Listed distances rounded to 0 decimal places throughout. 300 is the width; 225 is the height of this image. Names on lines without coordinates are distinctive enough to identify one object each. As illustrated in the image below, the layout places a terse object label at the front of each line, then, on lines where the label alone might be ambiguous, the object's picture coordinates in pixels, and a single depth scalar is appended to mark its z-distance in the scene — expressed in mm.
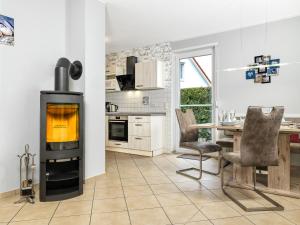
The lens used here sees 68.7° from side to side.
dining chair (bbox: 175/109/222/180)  3205
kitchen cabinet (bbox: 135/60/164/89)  5148
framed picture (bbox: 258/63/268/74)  4152
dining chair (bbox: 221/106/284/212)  2287
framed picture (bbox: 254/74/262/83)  4211
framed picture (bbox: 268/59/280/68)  4079
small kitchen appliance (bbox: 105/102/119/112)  6152
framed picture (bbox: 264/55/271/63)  4168
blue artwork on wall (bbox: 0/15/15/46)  2473
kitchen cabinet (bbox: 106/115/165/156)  4828
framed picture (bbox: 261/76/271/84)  4129
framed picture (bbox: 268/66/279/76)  4057
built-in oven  5203
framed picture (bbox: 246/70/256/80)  4285
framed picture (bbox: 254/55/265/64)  4227
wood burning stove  2369
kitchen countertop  4863
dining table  2619
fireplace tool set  2400
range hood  5668
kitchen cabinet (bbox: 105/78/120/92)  5986
